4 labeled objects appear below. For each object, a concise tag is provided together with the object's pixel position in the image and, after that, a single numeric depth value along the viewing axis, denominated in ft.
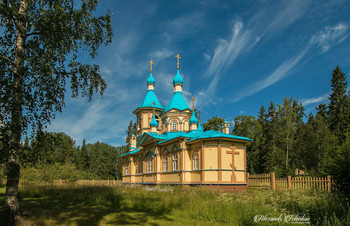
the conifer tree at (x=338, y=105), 118.89
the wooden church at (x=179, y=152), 70.74
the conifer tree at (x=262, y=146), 137.28
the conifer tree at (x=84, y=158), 211.61
